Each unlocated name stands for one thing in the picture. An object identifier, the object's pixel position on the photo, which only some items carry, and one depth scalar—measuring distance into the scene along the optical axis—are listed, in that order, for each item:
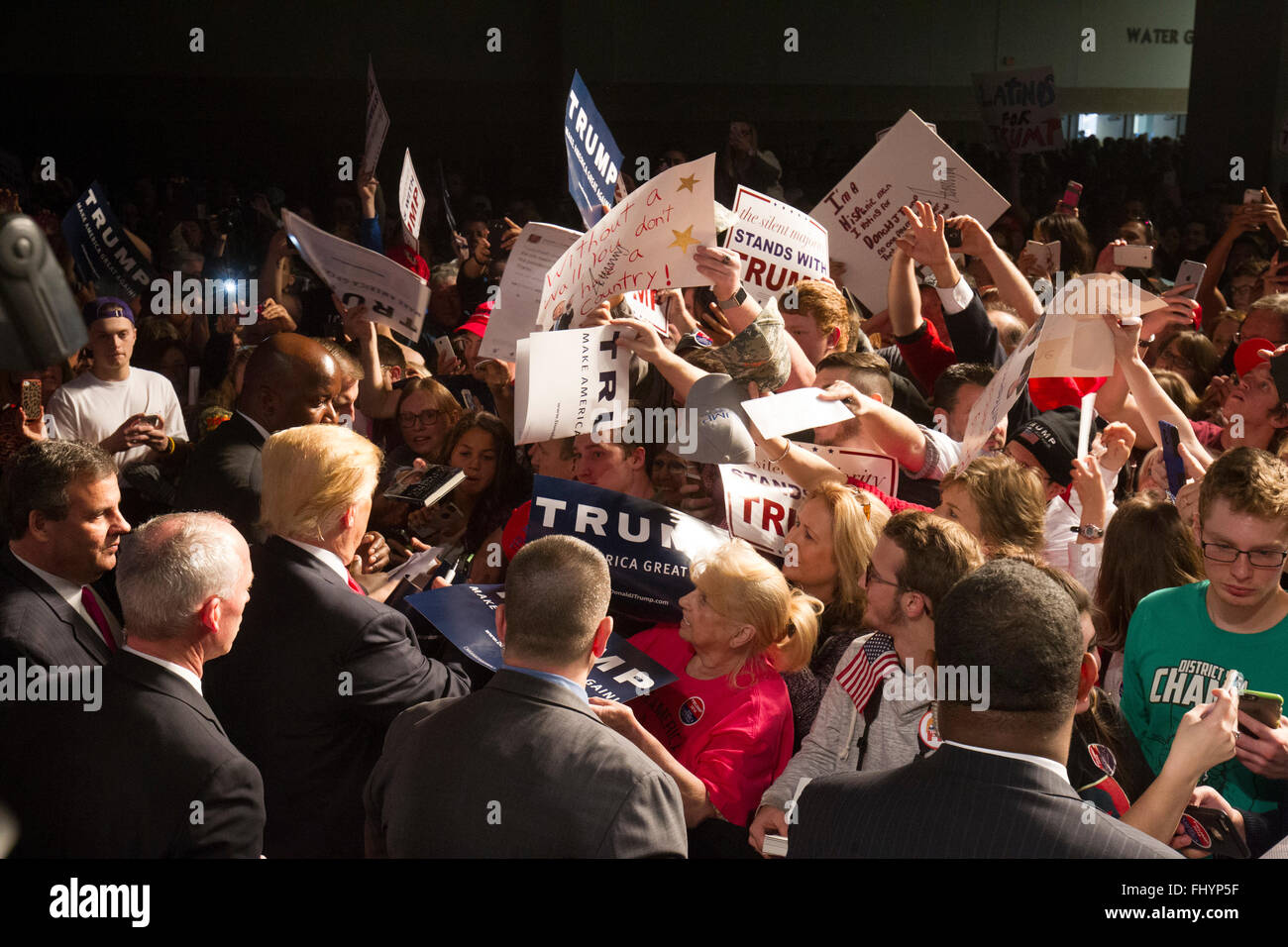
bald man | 3.94
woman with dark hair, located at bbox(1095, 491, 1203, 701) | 3.16
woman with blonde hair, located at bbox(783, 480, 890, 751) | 3.22
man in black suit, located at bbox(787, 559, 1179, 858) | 1.96
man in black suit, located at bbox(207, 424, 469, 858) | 2.89
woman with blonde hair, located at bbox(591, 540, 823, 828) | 2.87
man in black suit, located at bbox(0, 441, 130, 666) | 3.06
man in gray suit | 2.28
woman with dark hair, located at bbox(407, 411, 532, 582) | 4.32
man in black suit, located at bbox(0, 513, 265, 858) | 2.32
